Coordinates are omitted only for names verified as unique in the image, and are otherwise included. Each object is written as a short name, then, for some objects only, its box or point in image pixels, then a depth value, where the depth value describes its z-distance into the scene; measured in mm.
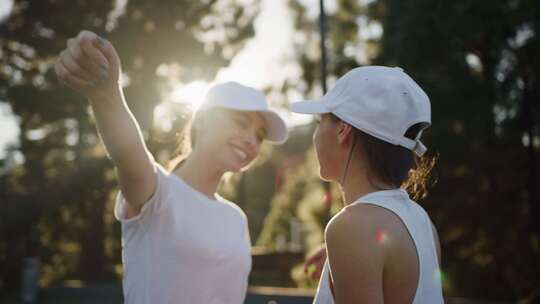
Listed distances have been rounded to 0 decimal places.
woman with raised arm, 2324
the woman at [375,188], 2033
